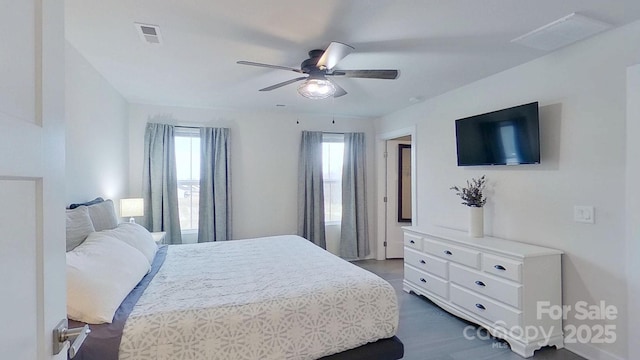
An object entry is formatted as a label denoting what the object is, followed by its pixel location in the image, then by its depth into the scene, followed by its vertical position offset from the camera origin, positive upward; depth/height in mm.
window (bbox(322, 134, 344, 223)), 5305 +100
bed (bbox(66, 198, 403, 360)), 1603 -740
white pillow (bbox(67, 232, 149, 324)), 1580 -516
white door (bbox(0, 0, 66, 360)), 595 +14
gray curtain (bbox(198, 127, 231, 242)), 4578 -111
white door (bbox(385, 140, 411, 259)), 5527 -447
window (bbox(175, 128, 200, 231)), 4598 +109
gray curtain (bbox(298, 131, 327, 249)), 5055 -166
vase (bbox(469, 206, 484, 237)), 3244 -426
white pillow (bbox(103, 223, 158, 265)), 2363 -430
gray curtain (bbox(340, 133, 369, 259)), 5293 -330
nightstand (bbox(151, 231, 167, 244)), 3714 -642
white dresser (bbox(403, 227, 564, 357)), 2545 -932
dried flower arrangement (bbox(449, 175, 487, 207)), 3268 -156
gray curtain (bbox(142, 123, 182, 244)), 4328 -17
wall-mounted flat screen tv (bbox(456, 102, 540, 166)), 2781 +395
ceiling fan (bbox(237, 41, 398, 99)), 2387 +827
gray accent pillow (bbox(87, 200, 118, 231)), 2523 -274
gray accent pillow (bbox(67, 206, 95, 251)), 2039 -290
